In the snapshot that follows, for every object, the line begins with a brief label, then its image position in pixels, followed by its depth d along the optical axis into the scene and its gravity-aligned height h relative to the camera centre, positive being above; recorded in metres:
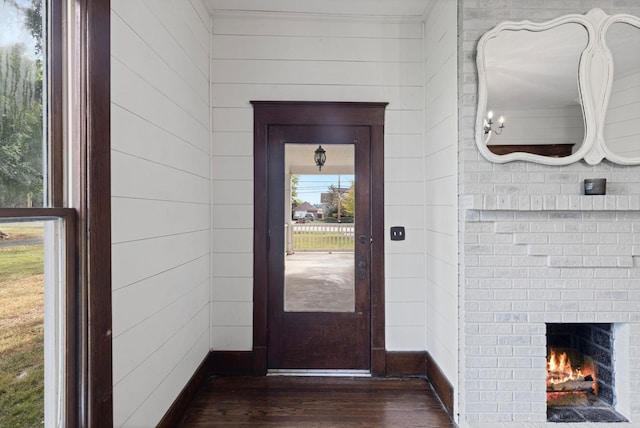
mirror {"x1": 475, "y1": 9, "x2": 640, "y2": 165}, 2.16 +0.76
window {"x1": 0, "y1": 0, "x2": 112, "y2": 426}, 1.18 +0.10
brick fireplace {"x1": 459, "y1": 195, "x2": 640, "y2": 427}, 2.15 -0.51
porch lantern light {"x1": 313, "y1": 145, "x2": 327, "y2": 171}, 2.91 +0.46
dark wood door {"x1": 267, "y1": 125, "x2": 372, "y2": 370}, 2.85 -0.71
